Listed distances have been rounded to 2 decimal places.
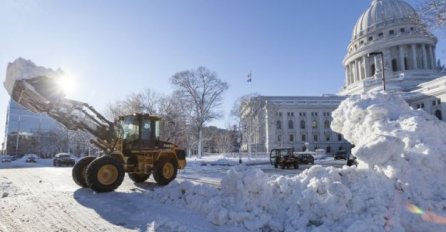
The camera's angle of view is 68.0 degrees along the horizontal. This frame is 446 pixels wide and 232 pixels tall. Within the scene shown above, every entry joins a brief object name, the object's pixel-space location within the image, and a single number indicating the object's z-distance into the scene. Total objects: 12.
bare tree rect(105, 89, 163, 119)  44.56
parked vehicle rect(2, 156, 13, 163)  53.31
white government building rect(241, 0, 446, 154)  88.38
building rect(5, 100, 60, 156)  89.81
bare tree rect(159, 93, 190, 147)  44.31
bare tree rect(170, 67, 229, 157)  44.84
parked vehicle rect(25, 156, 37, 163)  49.66
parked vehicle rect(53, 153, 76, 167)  37.09
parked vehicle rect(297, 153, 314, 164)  39.98
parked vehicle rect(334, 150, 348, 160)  52.70
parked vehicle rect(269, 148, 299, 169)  30.12
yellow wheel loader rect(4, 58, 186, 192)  10.65
